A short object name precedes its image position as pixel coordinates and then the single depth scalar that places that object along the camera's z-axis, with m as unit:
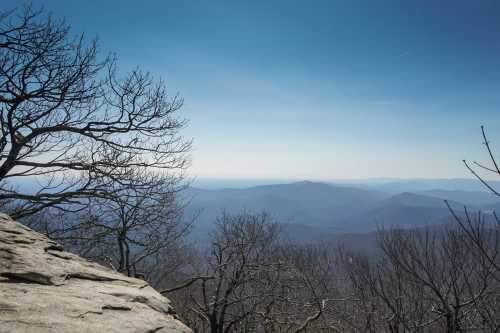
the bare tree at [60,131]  7.74
